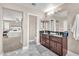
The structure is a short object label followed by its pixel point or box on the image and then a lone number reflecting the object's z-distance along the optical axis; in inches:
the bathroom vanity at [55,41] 46.7
